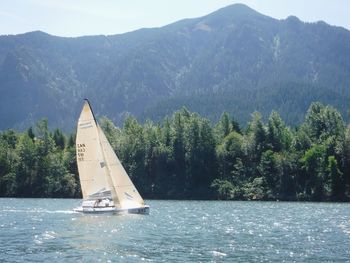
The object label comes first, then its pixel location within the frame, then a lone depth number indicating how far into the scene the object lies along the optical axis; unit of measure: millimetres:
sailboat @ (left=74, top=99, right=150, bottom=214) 74562
